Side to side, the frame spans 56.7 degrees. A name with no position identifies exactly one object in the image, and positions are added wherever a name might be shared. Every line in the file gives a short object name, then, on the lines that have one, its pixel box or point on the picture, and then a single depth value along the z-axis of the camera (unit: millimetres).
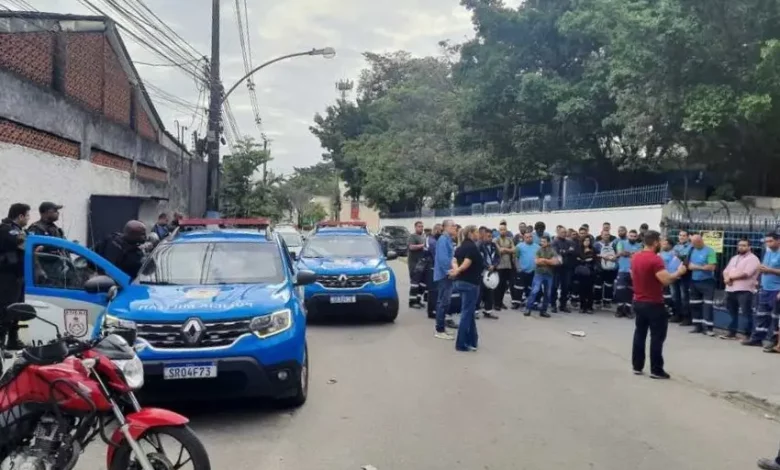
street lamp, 22344
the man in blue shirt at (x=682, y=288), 13281
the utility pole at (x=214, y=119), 20938
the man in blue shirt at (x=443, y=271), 11445
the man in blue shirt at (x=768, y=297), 10828
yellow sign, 13367
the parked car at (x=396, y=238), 35562
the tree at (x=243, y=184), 32625
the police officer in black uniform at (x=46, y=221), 8352
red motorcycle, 4027
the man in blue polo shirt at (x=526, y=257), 15125
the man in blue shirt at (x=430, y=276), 13586
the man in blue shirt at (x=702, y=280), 12461
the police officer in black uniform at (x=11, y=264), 7691
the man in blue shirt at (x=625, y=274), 14617
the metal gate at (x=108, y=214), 16547
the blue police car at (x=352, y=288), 12344
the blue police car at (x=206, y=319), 6180
